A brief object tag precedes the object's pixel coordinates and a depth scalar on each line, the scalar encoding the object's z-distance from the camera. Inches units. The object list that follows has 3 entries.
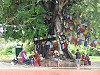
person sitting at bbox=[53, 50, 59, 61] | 962.1
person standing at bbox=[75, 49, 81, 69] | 946.7
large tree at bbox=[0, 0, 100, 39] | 951.0
